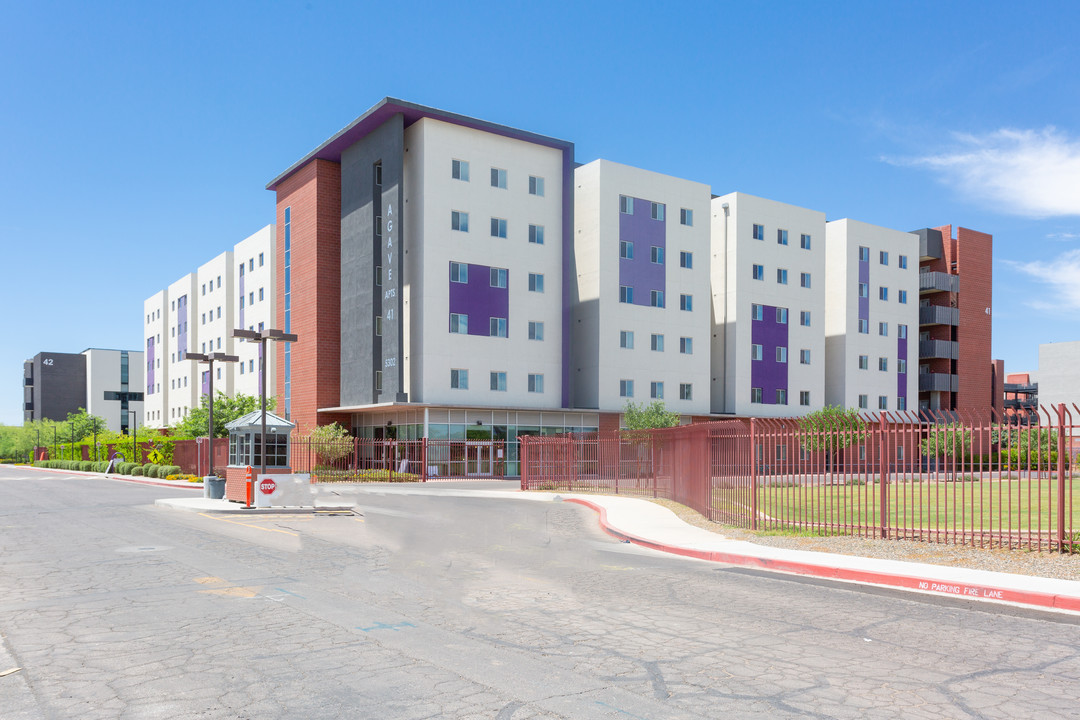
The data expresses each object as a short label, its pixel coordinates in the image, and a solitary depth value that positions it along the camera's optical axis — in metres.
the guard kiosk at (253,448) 27.03
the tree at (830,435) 14.34
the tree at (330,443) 50.16
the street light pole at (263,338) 25.52
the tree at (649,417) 51.91
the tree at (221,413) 62.38
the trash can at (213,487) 28.55
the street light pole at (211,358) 30.95
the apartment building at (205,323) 72.19
